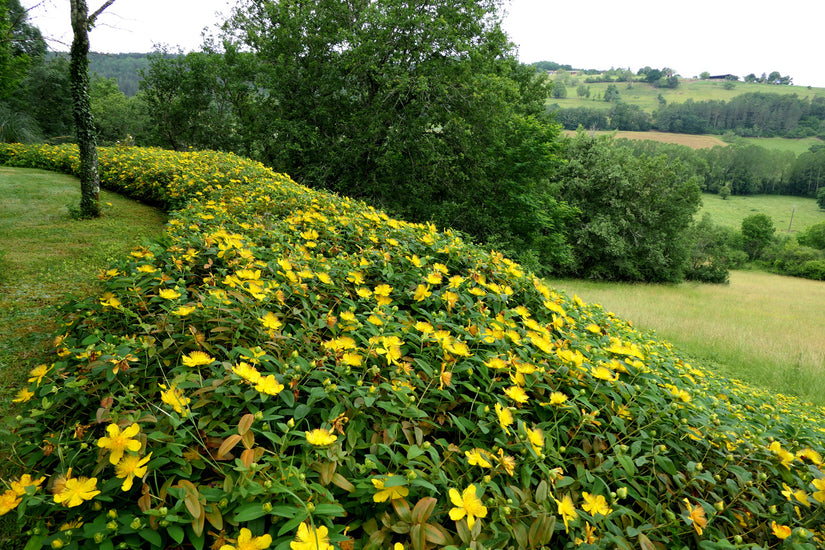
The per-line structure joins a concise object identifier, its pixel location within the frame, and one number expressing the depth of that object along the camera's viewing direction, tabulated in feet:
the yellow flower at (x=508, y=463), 3.71
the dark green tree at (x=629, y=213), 64.95
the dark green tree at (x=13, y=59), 57.77
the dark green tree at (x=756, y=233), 117.91
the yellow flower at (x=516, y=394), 4.24
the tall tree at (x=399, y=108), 36.04
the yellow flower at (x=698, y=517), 3.60
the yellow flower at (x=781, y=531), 3.53
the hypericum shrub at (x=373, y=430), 3.17
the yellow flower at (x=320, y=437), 3.31
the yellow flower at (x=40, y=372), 4.41
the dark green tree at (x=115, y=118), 105.43
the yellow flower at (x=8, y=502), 2.99
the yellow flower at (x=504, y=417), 3.98
